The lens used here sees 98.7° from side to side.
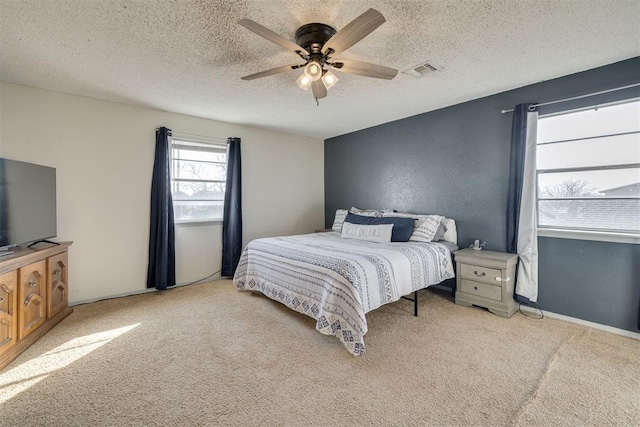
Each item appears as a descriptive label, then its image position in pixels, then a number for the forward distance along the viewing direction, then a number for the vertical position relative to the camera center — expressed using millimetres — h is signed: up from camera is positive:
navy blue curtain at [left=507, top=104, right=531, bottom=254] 2865 +394
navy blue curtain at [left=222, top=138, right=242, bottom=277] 4074 -124
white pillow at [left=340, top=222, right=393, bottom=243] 3318 -334
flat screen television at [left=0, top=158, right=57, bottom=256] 2188 -21
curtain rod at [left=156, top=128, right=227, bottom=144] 3710 +950
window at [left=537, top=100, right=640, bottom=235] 2389 +374
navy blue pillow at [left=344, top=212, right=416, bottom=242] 3299 -223
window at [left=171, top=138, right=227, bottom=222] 3820 +341
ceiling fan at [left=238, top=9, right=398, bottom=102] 1546 +1009
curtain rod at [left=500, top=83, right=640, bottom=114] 2340 +1049
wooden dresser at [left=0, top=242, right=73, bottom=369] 1962 -776
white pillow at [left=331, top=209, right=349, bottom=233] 4335 -222
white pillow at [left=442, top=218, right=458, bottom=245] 3423 -313
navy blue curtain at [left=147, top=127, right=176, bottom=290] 3498 -210
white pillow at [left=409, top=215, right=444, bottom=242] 3285 -270
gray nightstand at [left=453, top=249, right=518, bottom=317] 2734 -754
